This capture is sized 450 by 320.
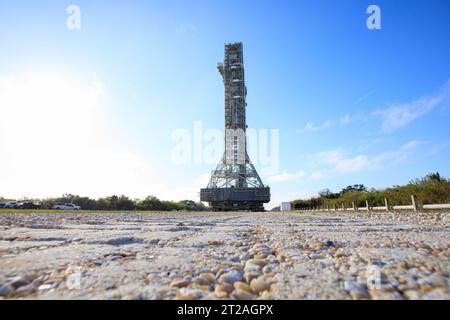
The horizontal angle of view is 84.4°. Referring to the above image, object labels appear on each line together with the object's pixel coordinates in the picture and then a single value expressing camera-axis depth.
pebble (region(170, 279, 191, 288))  4.04
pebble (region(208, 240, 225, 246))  8.82
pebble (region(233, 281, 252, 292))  3.94
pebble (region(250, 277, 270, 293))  3.97
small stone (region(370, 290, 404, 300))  3.50
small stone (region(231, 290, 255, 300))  3.67
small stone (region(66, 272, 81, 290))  3.95
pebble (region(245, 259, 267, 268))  5.59
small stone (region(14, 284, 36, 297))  3.74
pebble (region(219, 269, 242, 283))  4.39
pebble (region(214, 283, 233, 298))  3.74
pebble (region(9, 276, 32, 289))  4.08
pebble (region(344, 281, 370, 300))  3.62
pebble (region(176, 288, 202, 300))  3.58
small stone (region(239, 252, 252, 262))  6.29
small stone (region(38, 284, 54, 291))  3.88
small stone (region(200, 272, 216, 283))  4.40
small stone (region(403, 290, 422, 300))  3.53
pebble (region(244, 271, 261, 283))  4.47
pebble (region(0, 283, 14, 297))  3.74
